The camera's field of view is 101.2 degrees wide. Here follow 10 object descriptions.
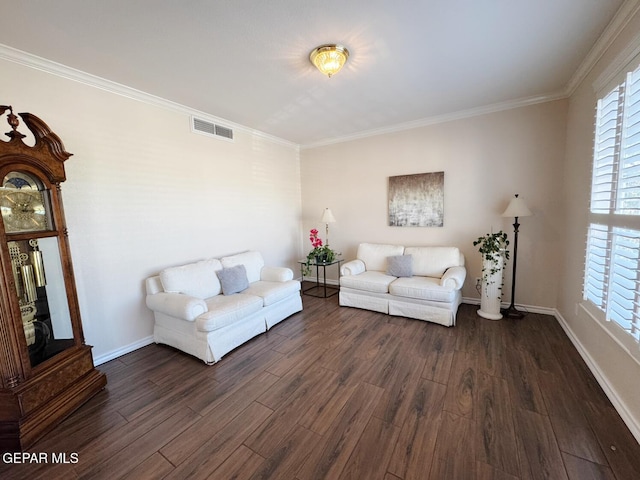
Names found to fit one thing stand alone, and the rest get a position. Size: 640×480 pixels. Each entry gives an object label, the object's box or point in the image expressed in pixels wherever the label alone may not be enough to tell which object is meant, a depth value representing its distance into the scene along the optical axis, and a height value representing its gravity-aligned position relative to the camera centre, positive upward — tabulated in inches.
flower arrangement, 170.7 -26.6
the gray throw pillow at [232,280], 124.4 -29.5
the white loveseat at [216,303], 98.4 -35.3
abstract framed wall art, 153.6 +5.8
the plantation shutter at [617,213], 67.0 -3.7
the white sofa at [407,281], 124.1 -36.8
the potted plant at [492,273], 127.2 -32.3
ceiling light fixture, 82.3 +50.2
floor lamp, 122.8 -10.4
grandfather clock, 65.4 -21.1
